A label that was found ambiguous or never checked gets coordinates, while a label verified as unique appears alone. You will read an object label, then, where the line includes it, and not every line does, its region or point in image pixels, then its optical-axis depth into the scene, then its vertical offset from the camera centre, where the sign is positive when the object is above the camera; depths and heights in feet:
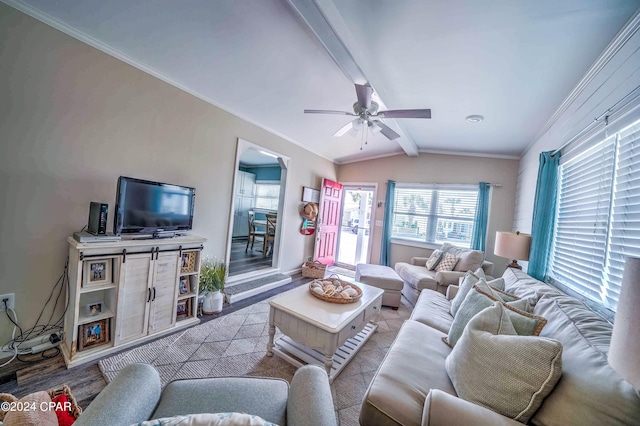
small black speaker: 5.94 -0.78
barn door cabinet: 5.74 -2.91
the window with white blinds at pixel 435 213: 13.83 +0.54
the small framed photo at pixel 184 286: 7.98 -3.09
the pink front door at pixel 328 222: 15.85 -0.80
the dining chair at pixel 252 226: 17.94 -1.87
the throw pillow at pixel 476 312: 4.00 -1.67
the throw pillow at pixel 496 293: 5.35 -1.54
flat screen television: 6.50 -0.42
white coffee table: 5.63 -3.04
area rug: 5.55 -4.28
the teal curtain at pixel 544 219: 7.31 +0.44
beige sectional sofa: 2.55 -2.14
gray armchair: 2.55 -2.56
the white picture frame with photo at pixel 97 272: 5.76 -2.15
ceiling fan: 6.81 +3.26
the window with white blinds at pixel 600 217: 4.48 +0.47
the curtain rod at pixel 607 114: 4.48 +2.73
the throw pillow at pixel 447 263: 11.36 -2.00
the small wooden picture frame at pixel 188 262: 7.86 -2.22
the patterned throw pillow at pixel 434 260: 12.12 -2.06
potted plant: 8.63 -3.36
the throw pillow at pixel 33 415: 1.93 -2.09
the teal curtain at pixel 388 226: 15.36 -0.60
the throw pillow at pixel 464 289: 6.15 -1.74
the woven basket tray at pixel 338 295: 6.70 -2.49
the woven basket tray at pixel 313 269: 14.32 -3.71
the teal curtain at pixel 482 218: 12.92 +0.43
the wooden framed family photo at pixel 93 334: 5.86 -3.81
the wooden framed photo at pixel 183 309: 7.99 -3.91
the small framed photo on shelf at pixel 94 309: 6.11 -3.25
